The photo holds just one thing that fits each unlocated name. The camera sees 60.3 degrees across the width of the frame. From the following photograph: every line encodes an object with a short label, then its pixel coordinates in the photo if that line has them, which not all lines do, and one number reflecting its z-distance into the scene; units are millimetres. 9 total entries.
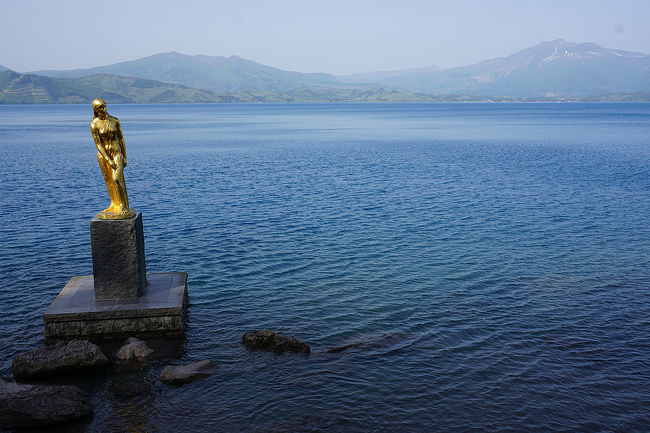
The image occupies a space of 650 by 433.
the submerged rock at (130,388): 13945
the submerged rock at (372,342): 16662
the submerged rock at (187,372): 14516
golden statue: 16594
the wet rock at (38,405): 12312
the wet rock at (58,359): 14430
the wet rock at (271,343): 16344
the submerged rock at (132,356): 15180
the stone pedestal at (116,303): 16344
